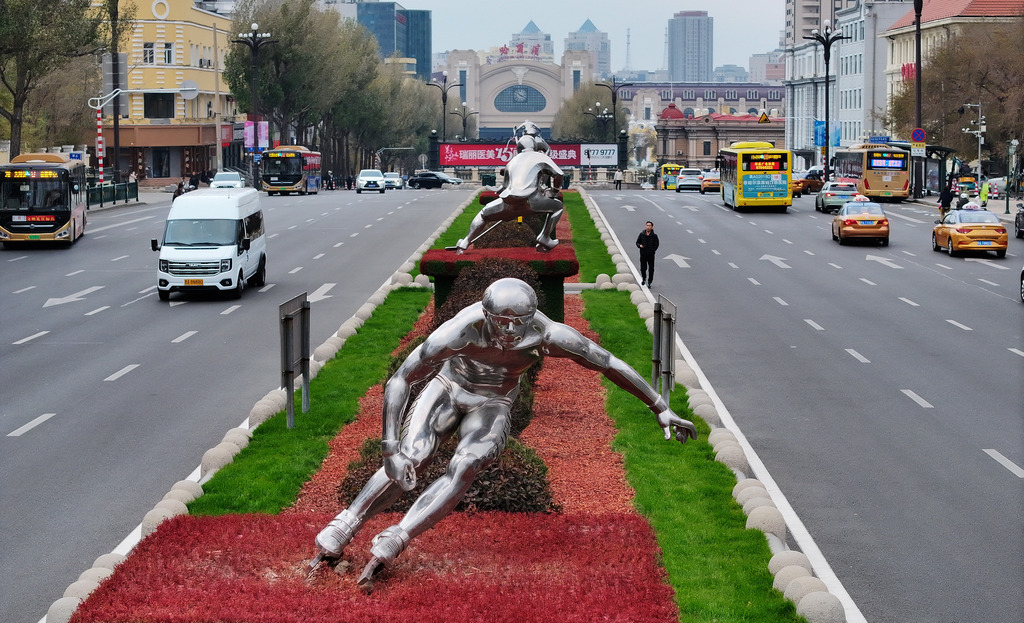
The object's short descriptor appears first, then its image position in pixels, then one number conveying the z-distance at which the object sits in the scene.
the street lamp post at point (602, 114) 131.77
